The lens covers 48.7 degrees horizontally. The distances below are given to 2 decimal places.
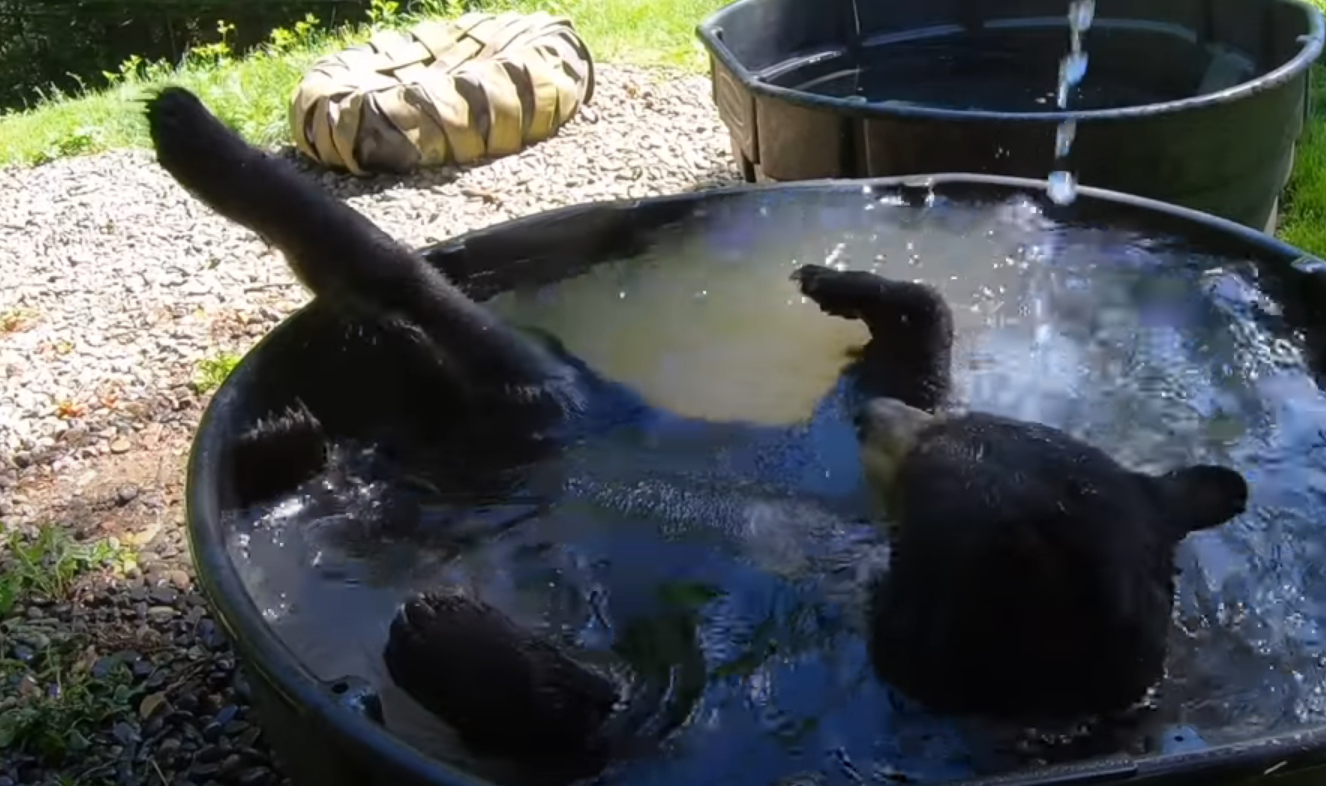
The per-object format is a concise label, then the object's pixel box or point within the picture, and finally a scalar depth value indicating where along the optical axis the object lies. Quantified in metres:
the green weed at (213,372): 3.97
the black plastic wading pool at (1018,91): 3.39
